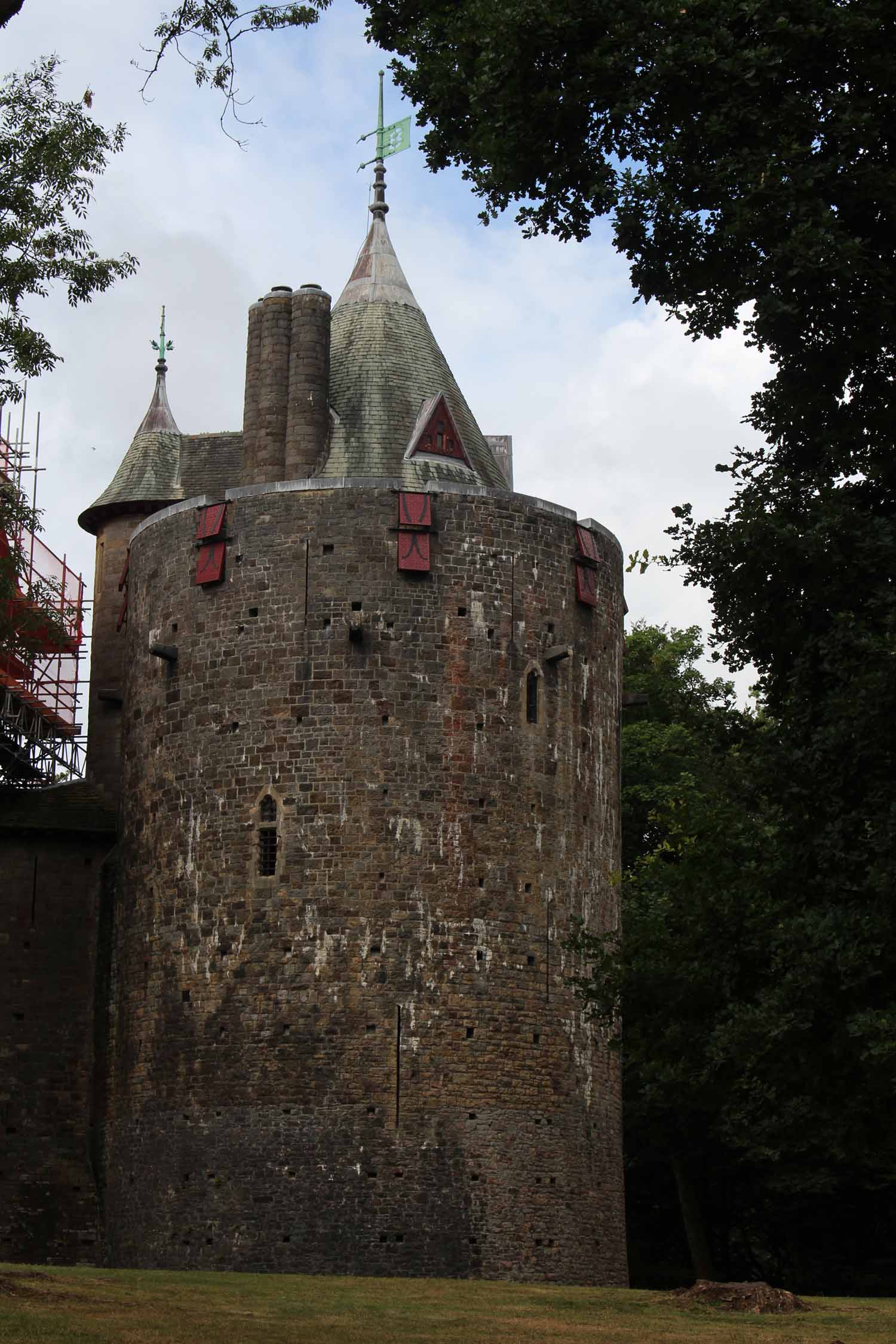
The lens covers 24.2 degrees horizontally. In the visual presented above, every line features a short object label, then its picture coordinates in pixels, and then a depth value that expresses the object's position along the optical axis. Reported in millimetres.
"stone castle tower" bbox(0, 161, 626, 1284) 33094
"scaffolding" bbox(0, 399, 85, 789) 41312
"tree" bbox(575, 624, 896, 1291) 22938
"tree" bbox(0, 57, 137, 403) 25766
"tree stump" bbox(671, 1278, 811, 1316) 26234
